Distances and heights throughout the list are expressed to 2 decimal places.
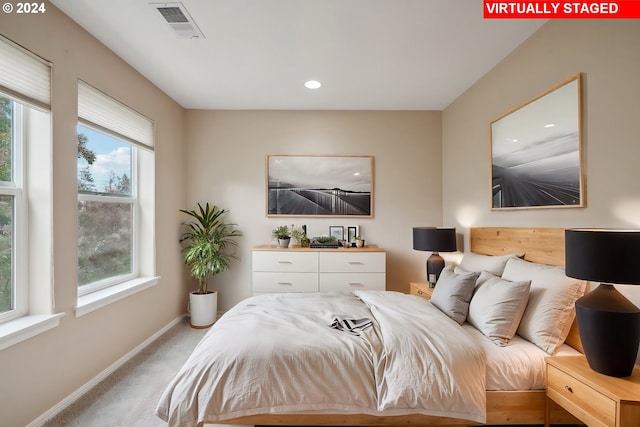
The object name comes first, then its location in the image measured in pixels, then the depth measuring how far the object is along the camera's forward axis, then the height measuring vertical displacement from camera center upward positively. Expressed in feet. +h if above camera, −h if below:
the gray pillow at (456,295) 7.42 -1.97
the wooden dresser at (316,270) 12.34 -2.11
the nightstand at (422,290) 10.37 -2.58
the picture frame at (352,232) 13.70 -0.72
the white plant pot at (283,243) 12.91 -1.10
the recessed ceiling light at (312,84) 10.85 +4.57
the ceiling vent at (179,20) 6.97 +4.62
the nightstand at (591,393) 4.30 -2.69
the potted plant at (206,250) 12.33 -1.37
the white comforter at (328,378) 5.42 -2.83
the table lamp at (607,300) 4.50 -1.36
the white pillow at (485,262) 8.39 -1.40
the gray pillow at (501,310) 6.37 -2.00
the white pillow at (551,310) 6.10 -1.90
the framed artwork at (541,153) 6.76 +1.52
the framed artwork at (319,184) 13.85 +1.39
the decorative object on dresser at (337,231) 13.76 -0.68
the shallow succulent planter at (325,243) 12.85 -1.12
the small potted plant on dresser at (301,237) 13.12 -0.89
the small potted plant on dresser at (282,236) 12.92 -0.82
